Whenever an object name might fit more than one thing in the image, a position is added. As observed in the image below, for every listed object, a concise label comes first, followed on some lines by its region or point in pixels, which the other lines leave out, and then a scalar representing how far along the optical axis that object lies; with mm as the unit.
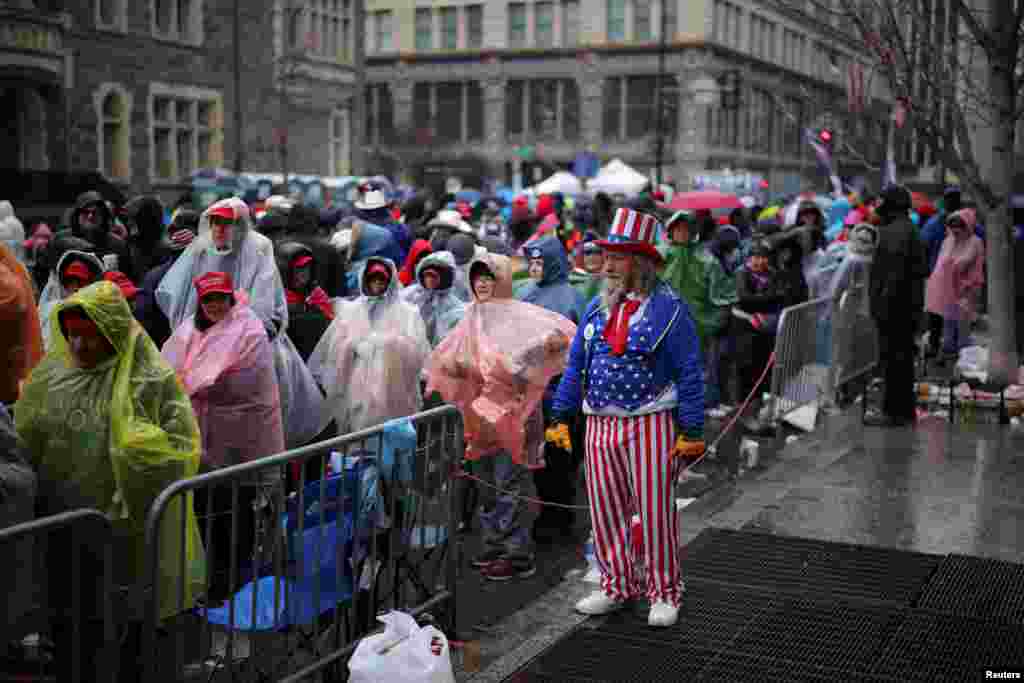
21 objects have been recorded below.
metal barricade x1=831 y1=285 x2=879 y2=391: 12102
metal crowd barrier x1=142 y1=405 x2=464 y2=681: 4336
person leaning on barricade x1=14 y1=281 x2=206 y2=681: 4625
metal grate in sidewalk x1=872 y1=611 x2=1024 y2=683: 5379
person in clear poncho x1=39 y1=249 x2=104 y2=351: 7340
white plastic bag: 4641
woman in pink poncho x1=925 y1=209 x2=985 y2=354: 14406
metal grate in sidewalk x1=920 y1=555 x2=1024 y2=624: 6172
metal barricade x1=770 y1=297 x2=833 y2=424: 10766
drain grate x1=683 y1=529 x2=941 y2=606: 6547
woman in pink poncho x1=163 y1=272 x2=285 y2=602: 6098
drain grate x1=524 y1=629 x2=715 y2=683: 5418
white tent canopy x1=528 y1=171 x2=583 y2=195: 33594
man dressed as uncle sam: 5887
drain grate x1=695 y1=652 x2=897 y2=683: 5324
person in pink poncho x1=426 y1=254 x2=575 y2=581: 7082
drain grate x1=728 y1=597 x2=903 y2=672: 5555
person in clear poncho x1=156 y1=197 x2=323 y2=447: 6996
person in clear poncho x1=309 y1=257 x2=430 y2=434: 7191
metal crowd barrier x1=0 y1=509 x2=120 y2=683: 3744
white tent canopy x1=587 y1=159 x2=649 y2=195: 34719
